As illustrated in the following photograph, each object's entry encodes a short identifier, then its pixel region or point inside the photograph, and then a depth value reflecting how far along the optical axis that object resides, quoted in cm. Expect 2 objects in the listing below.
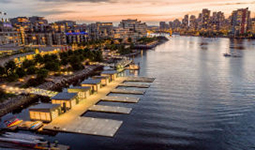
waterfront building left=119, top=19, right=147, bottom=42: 19425
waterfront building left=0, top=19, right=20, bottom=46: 9038
